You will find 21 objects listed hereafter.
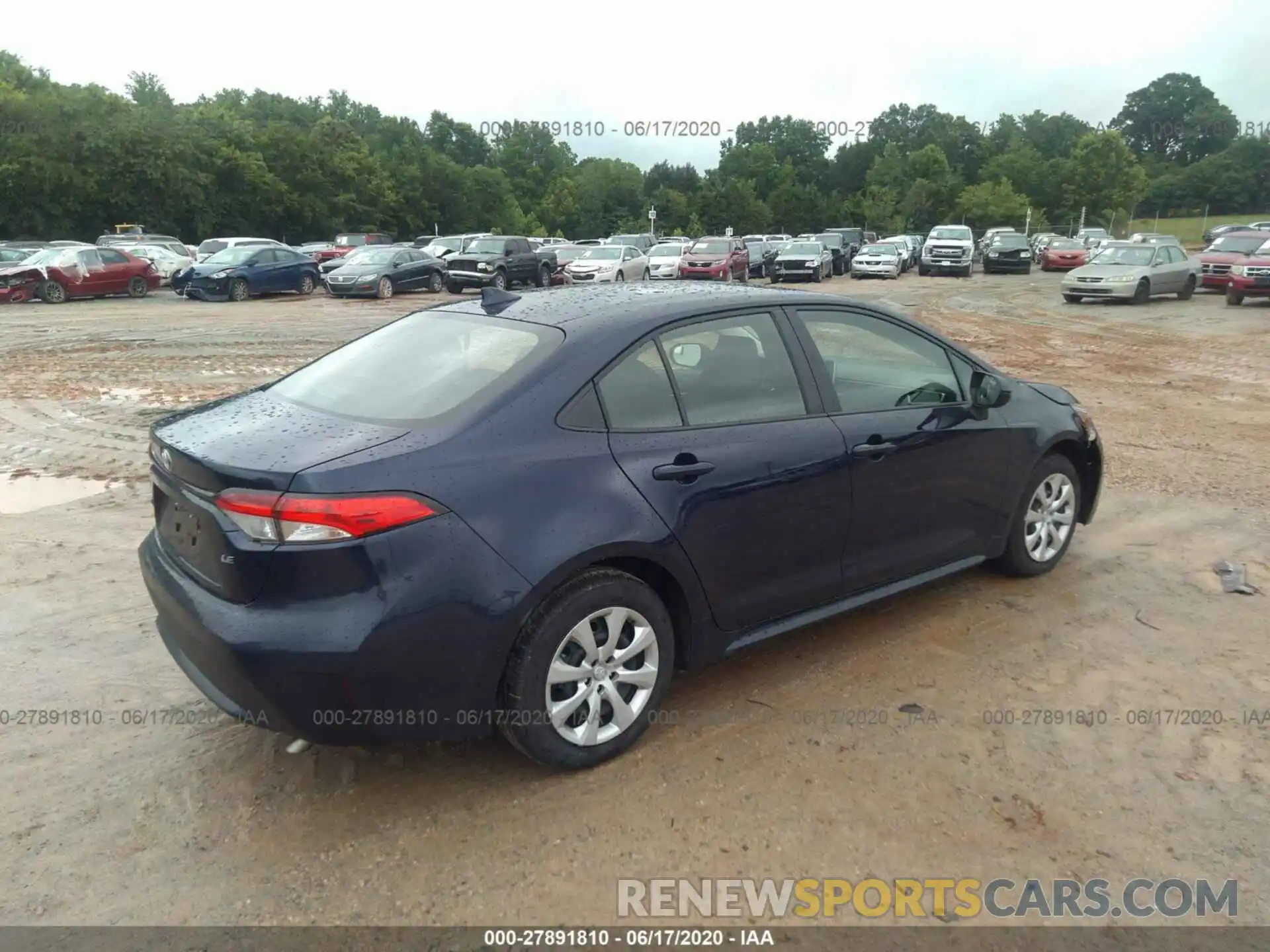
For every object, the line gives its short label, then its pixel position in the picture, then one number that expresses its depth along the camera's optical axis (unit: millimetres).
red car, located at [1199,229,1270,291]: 25016
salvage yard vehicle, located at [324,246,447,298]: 25594
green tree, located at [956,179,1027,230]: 69875
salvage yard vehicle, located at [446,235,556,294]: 27672
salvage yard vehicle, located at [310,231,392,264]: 38156
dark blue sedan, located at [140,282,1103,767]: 2980
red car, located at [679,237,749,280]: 30141
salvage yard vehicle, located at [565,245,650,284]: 28828
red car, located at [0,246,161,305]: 23234
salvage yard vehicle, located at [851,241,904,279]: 35688
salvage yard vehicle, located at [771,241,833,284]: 32969
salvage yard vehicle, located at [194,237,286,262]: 31891
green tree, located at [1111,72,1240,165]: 109188
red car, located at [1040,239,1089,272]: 37000
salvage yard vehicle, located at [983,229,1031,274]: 37906
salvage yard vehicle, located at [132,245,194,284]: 30219
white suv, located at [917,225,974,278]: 35594
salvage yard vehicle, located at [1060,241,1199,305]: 22891
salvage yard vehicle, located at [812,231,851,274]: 38250
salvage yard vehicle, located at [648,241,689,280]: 31017
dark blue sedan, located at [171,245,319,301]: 24812
